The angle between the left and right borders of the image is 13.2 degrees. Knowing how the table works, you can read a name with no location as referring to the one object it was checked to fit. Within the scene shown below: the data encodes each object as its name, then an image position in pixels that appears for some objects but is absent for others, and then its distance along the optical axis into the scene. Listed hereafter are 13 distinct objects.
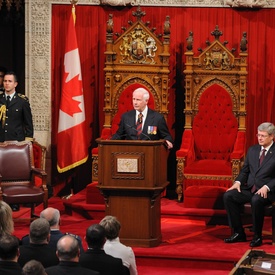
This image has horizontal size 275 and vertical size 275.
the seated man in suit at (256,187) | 11.52
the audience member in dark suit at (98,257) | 7.76
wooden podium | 11.05
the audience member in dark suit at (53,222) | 8.46
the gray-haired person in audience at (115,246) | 8.62
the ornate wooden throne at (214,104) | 14.33
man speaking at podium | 11.71
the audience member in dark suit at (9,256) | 6.90
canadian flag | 15.02
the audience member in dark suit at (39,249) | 7.90
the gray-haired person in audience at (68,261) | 7.14
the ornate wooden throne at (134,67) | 14.65
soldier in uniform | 13.97
